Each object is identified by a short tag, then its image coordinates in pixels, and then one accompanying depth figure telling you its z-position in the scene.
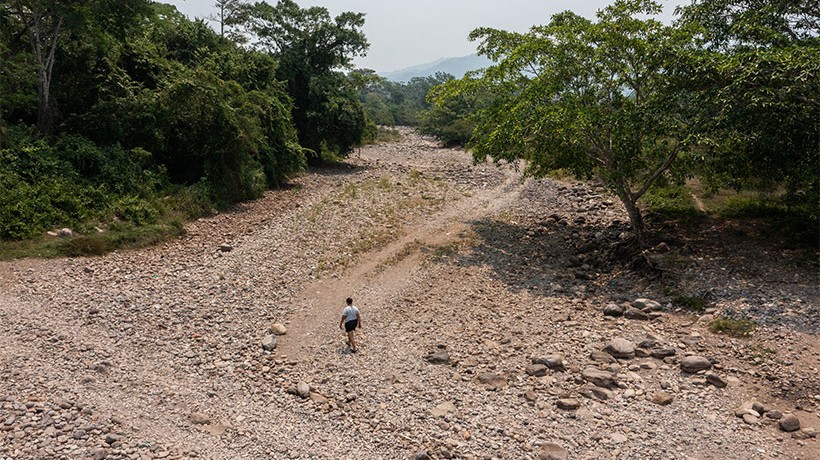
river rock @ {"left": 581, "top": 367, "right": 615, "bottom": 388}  9.99
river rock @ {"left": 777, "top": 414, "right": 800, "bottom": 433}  8.37
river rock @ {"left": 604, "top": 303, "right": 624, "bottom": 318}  12.98
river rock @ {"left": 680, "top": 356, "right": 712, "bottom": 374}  10.14
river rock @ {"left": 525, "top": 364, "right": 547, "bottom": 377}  10.49
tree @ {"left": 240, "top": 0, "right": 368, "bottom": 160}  35.34
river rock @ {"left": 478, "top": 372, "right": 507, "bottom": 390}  10.20
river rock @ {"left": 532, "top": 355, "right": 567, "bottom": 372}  10.62
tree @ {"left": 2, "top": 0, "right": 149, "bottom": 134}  18.09
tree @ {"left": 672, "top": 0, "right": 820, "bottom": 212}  12.31
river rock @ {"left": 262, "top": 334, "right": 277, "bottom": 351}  11.77
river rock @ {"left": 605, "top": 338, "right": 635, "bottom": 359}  10.90
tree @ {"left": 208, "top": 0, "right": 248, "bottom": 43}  41.31
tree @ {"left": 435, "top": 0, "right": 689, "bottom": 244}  15.18
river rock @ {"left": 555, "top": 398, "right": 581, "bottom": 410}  9.31
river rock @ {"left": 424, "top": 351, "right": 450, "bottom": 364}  11.21
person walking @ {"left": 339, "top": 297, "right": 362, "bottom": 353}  11.60
